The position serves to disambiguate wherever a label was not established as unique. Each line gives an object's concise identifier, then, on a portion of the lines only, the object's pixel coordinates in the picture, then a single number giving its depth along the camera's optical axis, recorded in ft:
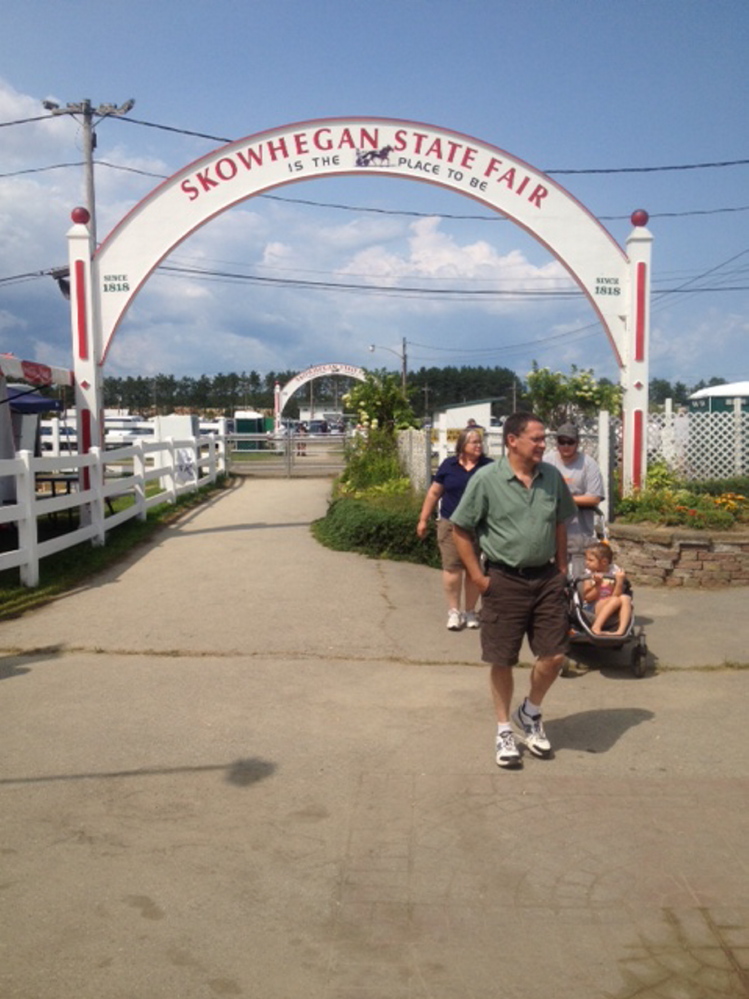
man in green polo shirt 15.96
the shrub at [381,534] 35.96
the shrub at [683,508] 34.32
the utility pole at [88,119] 75.66
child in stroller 22.02
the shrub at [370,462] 52.26
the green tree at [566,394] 64.85
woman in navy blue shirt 25.98
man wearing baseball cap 23.57
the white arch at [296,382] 167.43
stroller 21.67
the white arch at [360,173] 39.63
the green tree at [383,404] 56.54
